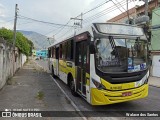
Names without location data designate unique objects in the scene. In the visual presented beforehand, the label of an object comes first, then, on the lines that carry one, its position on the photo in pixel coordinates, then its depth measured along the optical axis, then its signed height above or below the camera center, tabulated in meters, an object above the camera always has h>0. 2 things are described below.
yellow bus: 4.14 -0.24
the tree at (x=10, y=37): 17.89 +3.04
